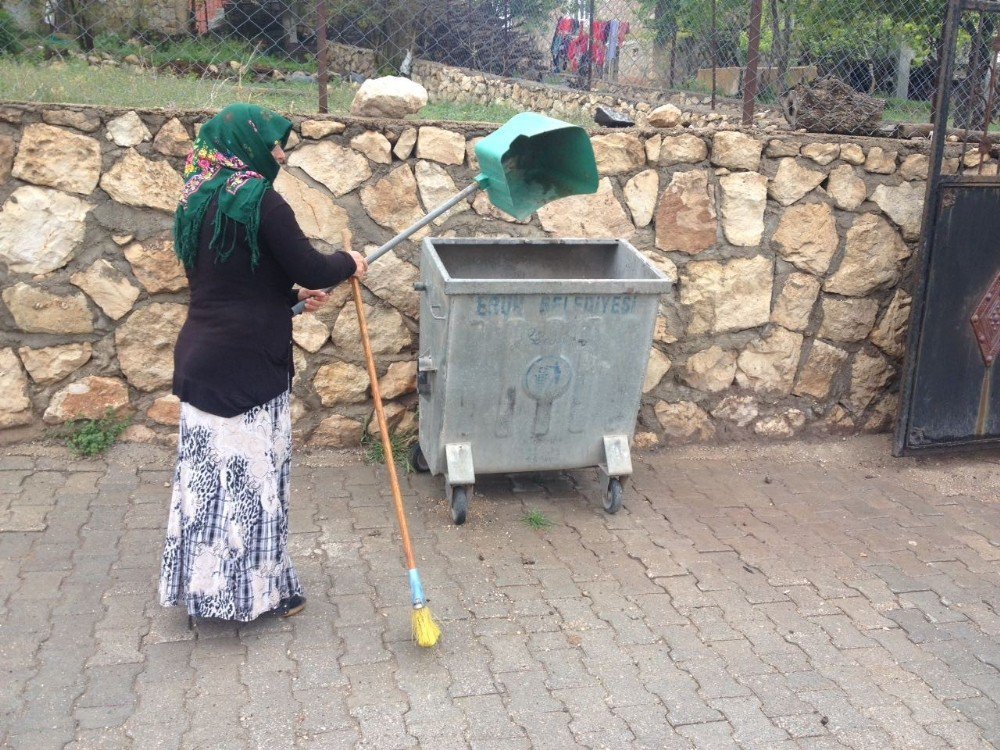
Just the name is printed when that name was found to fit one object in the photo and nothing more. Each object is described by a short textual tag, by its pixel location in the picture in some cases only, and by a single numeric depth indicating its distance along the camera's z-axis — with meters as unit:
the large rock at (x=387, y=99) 4.86
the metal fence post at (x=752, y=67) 5.29
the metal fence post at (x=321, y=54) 4.88
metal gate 4.95
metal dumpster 4.09
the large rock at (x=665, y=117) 5.20
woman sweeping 3.10
